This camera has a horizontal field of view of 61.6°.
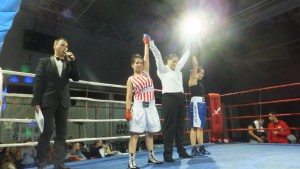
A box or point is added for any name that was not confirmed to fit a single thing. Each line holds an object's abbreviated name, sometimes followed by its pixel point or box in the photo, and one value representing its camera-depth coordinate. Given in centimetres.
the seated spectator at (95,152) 636
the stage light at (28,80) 693
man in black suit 234
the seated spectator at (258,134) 598
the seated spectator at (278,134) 500
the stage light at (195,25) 827
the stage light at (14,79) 668
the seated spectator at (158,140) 904
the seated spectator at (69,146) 681
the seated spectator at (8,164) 498
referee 284
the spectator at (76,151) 615
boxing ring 237
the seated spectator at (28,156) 581
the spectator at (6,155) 536
